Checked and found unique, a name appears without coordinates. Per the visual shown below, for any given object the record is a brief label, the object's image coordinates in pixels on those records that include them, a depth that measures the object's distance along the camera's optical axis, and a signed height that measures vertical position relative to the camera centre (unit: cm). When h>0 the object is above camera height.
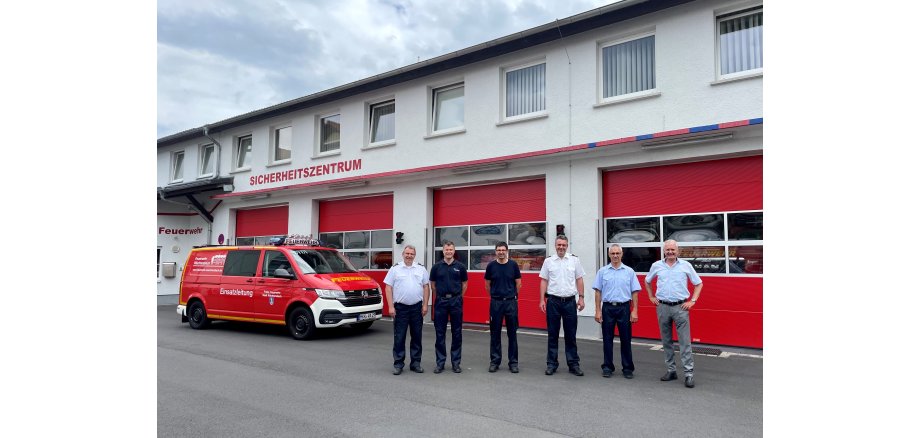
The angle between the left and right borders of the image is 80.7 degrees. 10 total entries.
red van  1089 -113
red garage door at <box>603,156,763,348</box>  951 +5
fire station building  978 +178
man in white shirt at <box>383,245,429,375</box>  786 -99
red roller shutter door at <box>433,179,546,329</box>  1202 +54
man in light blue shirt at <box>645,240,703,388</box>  703 -86
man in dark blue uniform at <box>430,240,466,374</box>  800 -89
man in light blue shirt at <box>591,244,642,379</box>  745 -96
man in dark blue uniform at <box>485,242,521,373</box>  786 -93
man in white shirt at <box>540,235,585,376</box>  767 -90
